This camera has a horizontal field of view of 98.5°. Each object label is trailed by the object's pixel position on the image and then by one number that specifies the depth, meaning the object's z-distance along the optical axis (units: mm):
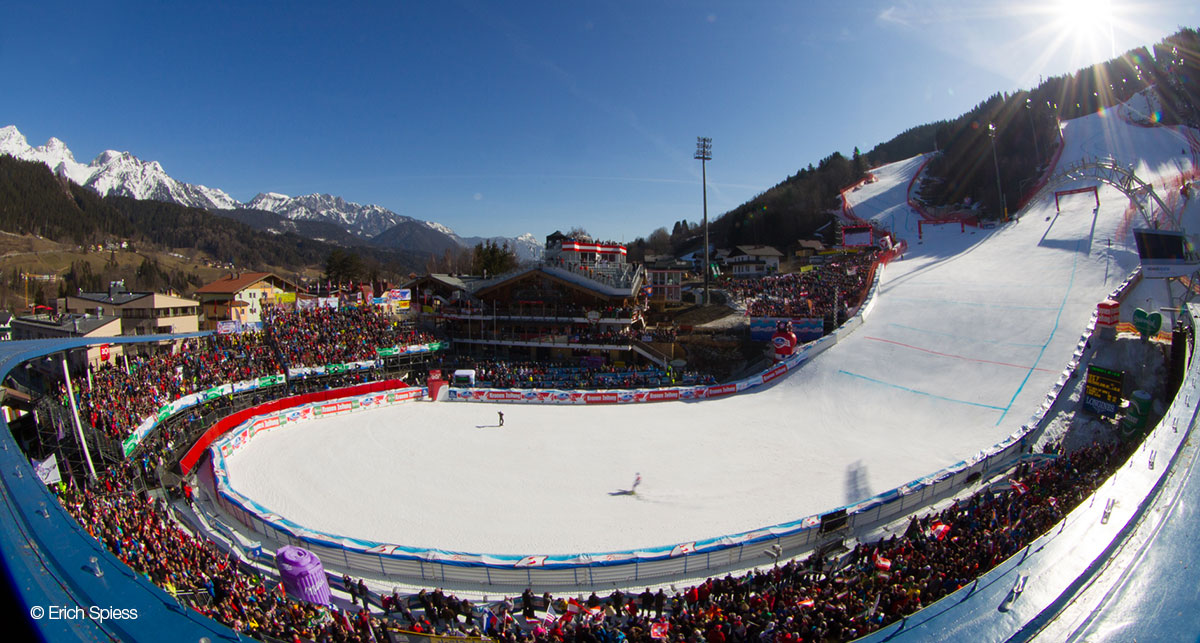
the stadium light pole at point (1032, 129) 55006
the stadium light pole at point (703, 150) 45156
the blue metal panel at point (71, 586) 6562
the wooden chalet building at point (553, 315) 34938
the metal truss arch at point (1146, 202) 28297
